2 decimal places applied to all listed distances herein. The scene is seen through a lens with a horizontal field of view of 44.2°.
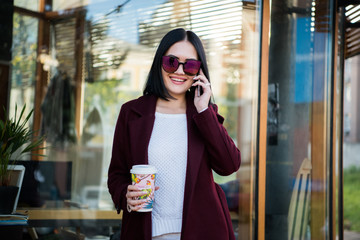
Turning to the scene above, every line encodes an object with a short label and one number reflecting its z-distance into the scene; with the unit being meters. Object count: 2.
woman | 1.66
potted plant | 2.72
